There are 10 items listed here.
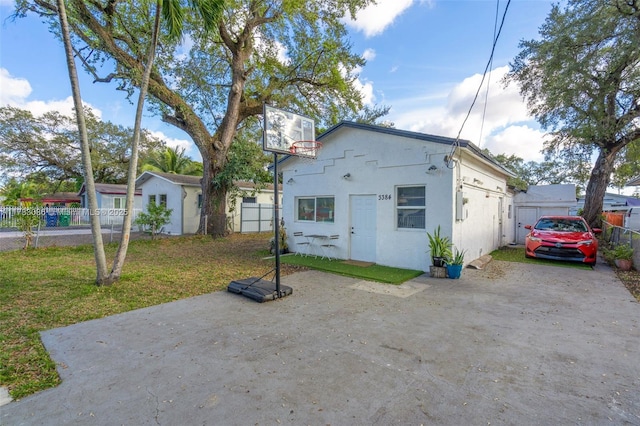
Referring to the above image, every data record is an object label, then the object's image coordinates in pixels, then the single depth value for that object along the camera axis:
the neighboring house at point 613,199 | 30.43
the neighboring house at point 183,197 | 17.22
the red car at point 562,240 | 8.98
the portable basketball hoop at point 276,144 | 5.65
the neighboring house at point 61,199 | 29.92
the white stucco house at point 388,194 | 7.78
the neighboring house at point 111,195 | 24.28
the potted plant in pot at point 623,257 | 8.32
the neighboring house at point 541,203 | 13.91
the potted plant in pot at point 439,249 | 7.45
